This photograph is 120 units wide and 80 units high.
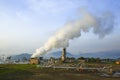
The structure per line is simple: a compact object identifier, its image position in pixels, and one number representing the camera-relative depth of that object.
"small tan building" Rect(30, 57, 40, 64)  133.30
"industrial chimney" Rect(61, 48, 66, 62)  155.25
